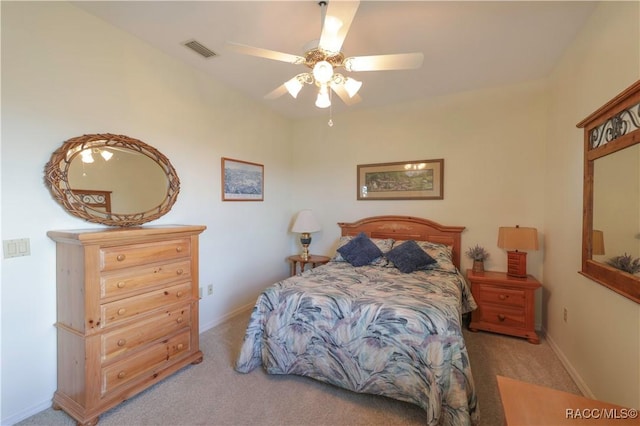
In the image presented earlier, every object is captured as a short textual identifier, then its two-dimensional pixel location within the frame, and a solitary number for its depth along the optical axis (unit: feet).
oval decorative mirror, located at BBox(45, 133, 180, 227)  6.52
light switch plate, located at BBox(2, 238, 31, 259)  5.75
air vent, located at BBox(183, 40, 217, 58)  8.13
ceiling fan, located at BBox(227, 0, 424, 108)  5.19
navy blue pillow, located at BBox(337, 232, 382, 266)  10.96
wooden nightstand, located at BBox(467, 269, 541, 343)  9.41
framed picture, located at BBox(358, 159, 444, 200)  12.07
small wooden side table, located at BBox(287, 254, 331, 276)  13.07
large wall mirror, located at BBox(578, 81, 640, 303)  5.00
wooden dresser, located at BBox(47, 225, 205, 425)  5.82
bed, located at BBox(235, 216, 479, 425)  5.68
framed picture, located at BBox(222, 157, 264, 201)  11.14
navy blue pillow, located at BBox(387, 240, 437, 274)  10.06
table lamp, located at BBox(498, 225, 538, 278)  9.56
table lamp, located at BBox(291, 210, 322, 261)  13.29
